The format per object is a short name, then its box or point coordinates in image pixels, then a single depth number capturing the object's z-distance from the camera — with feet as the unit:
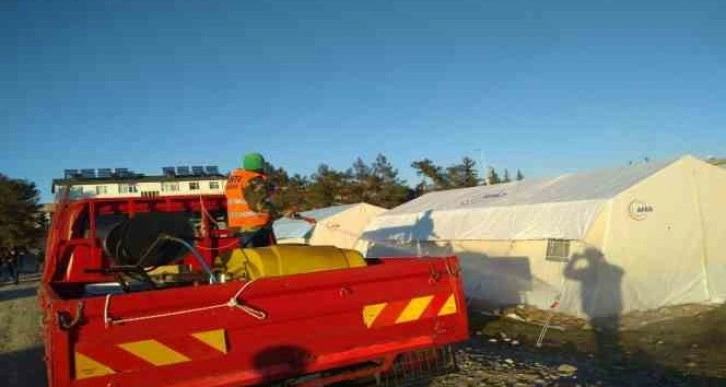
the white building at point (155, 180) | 214.81
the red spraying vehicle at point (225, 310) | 12.34
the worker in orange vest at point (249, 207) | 20.54
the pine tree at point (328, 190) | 143.74
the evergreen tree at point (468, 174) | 134.58
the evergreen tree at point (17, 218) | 131.64
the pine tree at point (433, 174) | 137.28
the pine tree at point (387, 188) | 131.54
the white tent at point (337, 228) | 78.48
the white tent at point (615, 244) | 37.50
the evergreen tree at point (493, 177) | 136.28
